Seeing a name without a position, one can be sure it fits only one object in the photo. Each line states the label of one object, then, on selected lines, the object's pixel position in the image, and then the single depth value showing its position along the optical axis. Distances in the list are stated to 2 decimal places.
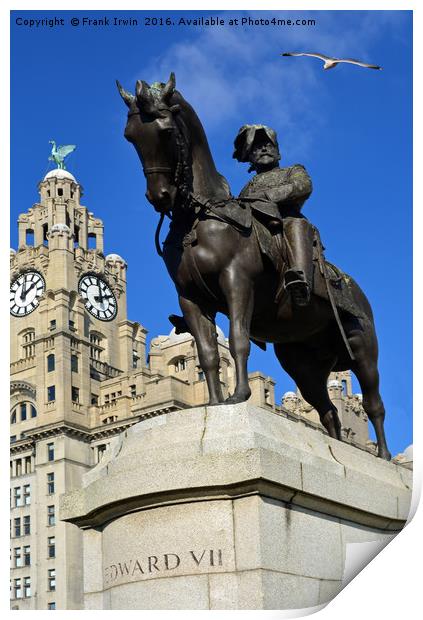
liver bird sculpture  103.31
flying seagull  11.95
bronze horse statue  10.45
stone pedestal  9.36
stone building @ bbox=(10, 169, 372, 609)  83.25
